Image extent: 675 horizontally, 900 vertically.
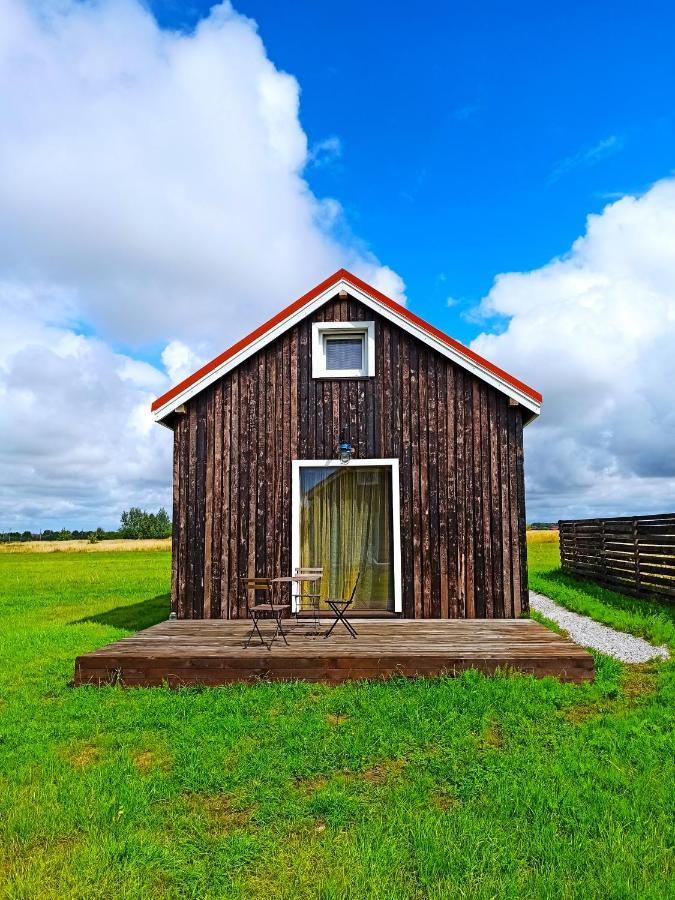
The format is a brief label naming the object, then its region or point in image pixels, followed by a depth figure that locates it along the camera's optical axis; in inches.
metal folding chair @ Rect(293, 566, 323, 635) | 390.0
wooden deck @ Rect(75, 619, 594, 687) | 272.5
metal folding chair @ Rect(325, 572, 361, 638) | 323.9
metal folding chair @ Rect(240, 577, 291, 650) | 306.2
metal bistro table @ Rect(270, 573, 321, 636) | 331.8
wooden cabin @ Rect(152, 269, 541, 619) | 390.6
